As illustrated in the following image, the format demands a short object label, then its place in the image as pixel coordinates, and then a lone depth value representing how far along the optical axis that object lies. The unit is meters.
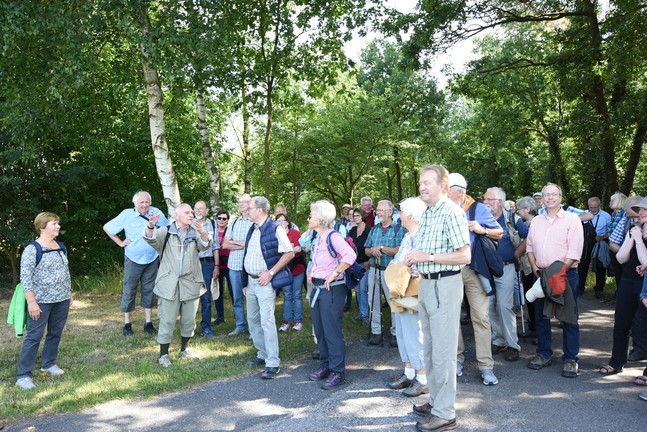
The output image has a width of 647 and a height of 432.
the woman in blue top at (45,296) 5.51
